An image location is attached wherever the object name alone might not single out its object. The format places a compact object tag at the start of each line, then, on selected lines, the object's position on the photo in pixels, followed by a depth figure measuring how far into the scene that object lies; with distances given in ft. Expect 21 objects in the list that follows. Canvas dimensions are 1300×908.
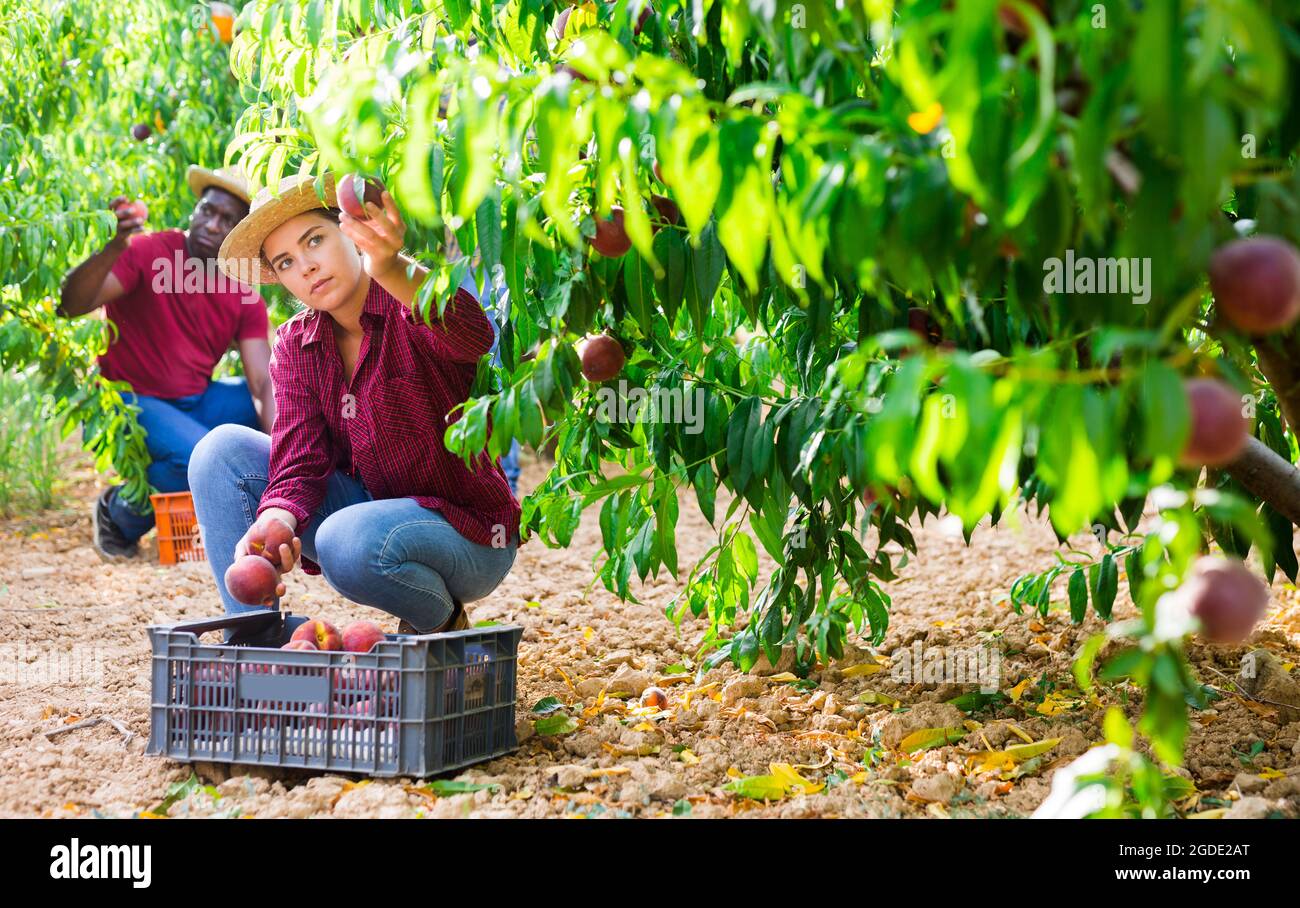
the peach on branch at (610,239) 6.25
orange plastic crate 14.90
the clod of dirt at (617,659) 9.82
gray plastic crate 6.76
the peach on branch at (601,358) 7.04
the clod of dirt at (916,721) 7.77
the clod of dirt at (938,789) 6.74
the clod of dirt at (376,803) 6.30
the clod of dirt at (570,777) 6.94
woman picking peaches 8.05
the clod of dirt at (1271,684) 7.97
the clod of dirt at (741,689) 8.65
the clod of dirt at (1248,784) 6.55
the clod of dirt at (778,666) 9.27
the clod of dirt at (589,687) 9.02
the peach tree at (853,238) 3.28
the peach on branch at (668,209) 6.46
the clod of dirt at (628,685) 9.04
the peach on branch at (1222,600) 3.67
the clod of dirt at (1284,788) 6.43
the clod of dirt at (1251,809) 5.90
